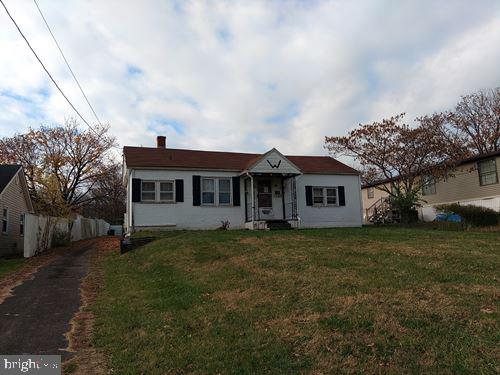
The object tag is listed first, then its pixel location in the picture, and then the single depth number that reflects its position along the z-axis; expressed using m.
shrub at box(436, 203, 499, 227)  21.19
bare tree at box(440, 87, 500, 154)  35.94
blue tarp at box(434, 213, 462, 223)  21.92
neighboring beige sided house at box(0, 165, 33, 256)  20.94
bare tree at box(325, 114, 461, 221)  26.08
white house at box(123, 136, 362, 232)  20.06
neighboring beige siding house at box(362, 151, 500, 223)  25.20
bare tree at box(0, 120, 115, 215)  38.69
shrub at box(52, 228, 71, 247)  22.88
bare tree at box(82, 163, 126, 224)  41.84
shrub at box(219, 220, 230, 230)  20.60
